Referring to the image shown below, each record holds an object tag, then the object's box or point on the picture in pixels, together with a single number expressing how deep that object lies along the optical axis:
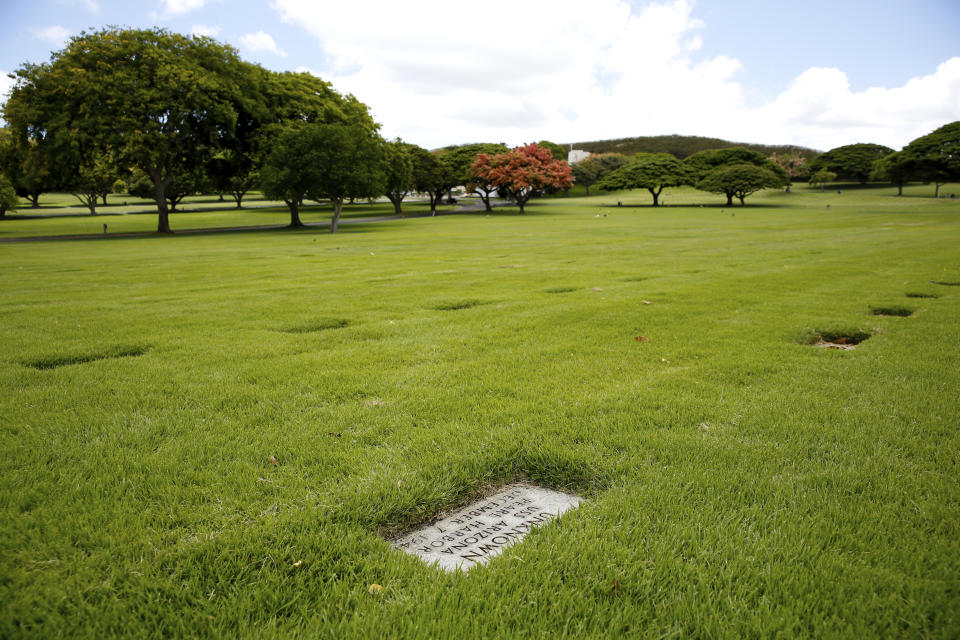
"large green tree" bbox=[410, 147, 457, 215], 50.12
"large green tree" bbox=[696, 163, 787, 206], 52.44
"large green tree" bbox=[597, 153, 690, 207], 57.66
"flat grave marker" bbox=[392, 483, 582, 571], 2.12
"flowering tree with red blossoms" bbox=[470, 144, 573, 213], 47.91
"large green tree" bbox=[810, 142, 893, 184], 66.56
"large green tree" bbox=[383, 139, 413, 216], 38.91
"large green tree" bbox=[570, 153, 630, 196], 80.94
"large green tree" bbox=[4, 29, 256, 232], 23.52
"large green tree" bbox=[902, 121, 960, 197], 52.44
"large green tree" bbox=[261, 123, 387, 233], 27.28
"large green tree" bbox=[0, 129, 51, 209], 24.56
